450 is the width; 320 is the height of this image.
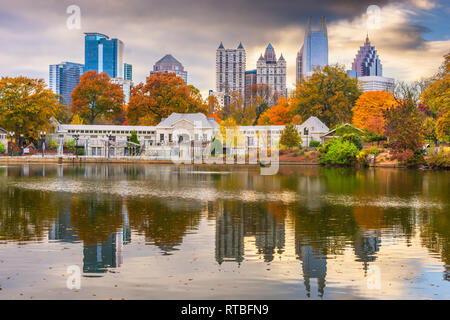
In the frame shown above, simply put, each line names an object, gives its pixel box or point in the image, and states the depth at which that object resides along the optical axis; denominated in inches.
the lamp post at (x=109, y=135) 3592.5
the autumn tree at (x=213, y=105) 5674.2
